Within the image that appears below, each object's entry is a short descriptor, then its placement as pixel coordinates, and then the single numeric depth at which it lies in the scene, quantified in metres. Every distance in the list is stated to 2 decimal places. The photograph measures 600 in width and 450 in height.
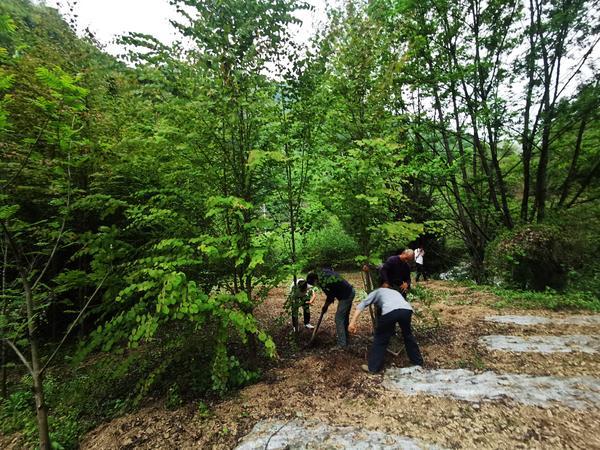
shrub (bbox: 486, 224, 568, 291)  7.25
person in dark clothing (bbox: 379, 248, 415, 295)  4.79
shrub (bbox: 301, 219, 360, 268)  13.90
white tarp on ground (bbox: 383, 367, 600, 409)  3.01
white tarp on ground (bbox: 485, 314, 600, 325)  5.50
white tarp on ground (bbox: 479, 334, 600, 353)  4.25
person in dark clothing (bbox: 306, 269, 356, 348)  4.63
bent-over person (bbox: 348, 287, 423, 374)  3.92
